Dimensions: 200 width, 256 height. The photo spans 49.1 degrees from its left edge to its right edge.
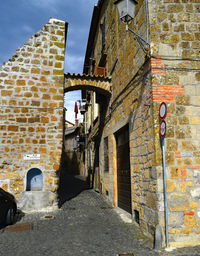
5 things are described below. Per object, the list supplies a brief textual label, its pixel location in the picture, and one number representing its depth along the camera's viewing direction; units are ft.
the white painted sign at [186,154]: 13.96
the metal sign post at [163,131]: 12.71
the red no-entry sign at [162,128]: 12.85
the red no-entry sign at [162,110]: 12.71
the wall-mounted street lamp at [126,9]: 14.10
